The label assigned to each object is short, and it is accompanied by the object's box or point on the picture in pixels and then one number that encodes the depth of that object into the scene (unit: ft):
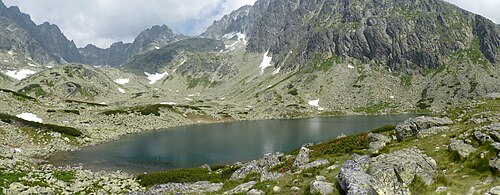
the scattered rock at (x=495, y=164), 51.72
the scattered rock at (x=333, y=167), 71.13
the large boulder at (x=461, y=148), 61.21
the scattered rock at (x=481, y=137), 62.17
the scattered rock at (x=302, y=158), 91.95
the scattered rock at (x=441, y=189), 50.46
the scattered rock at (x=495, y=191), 44.91
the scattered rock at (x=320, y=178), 61.64
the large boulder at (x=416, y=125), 92.99
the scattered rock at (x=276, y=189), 61.36
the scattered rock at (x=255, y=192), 61.18
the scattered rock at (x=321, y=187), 53.81
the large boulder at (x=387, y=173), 49.80
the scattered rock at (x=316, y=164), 78.20
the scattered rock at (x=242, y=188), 66.49
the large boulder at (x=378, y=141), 93.66
